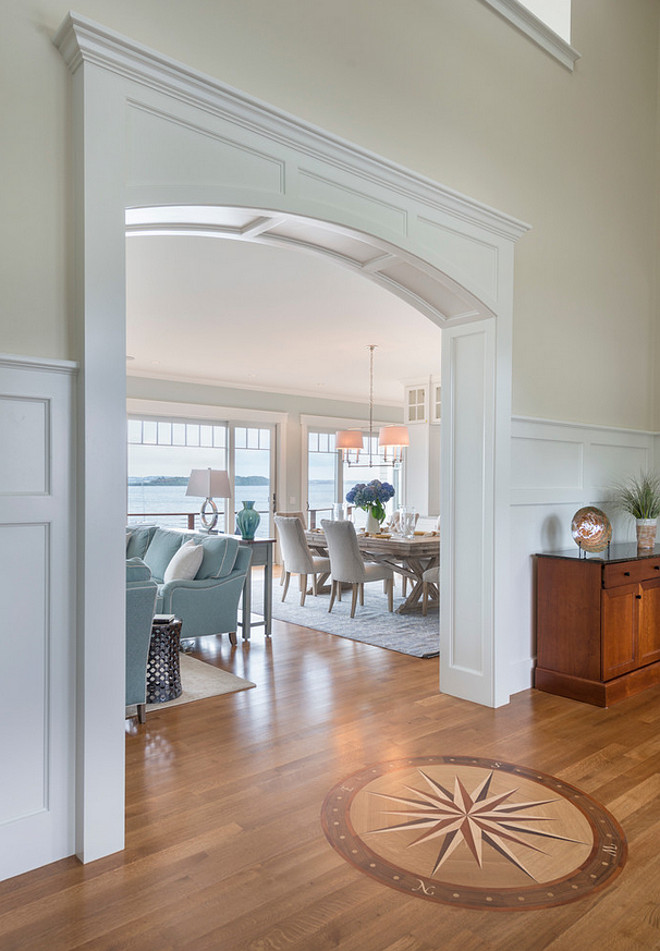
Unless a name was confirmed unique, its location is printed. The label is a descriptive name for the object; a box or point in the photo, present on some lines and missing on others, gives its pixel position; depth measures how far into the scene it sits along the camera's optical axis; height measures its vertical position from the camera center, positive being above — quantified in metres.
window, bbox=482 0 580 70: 3.89 +2.75
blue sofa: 4.75 -0.87
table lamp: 6.39 -0.11
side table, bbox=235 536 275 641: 5.29 -0.82
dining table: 6.16 -0.75
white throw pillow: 4.86 -0.67
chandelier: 7.98 +0.43
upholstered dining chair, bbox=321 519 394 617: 6.15 -0.82
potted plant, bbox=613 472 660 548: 4.44 -0.19
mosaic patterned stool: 3.79 -1.09
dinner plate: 4.04 -0.34
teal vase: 5.57 -0.40
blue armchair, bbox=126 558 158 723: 3.34 -0.82
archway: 2.20 +1.04
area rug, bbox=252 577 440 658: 5.22 -1.34
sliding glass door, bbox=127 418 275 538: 9.24 +0.14
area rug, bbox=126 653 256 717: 3.89 -1.31
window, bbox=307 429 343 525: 11.10 +0.00
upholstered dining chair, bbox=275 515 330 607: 6.64 -0.80
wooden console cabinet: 3.79 -0.89
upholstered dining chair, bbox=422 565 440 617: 6.11 -0.98
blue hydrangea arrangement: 6.89 -0.23
